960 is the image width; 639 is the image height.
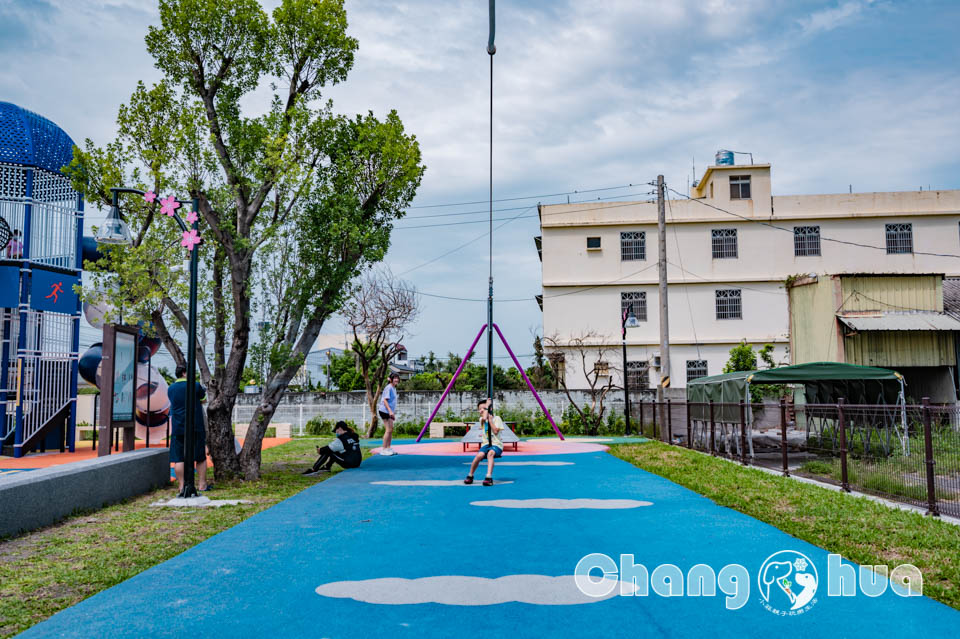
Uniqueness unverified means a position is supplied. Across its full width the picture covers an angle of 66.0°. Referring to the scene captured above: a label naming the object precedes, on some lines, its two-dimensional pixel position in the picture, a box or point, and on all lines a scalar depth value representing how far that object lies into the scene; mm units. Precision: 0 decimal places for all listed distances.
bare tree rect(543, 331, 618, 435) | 33781
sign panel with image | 12898
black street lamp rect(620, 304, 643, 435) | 25159
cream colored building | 34406
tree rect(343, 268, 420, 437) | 25500
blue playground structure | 16062
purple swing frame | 22512
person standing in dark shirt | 11227
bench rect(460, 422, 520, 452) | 18702
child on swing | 11898
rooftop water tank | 35594
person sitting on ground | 14331
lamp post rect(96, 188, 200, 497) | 10055
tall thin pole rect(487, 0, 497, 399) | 14213
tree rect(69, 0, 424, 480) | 12719
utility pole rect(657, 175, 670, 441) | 24906
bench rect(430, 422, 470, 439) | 25562
